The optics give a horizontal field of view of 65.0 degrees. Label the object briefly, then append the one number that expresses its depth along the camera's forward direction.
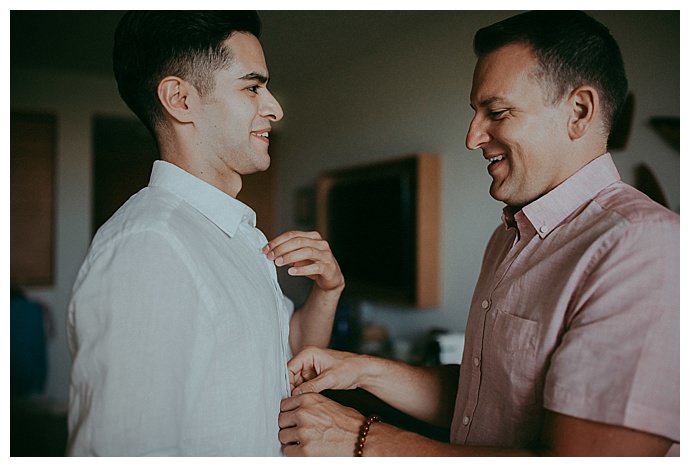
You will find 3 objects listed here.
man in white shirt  0.73
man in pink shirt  0.73
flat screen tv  2.34
